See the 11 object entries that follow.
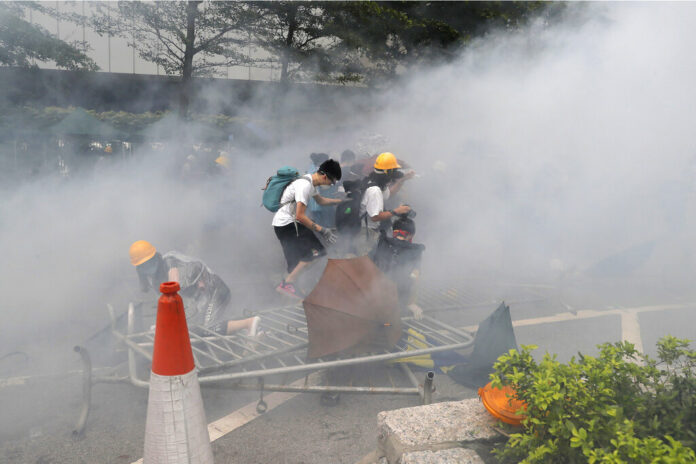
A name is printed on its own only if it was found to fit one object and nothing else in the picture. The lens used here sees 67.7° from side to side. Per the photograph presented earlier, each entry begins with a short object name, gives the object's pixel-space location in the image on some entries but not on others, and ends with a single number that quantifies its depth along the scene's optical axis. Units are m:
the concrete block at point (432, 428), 1.80
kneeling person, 3.37
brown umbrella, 2.73
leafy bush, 1.47
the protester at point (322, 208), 5.24
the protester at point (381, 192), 4.19
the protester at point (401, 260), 3.95
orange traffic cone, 1.73
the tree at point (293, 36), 7.07
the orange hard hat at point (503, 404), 1.77
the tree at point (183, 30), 6.08
